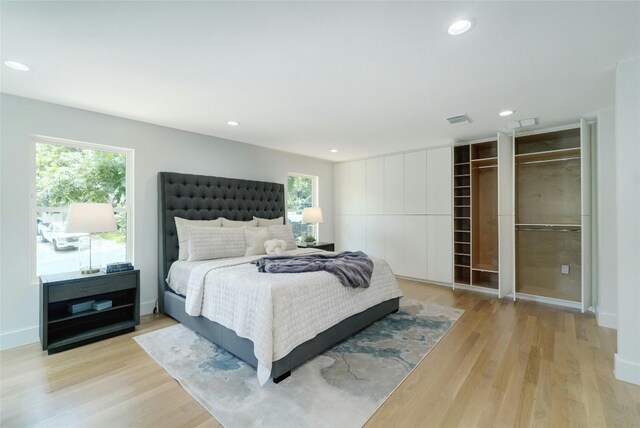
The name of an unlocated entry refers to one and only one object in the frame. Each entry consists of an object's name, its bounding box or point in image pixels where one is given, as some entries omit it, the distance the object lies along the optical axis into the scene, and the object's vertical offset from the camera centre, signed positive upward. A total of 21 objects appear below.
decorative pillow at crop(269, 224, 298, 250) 3.95 -0.29
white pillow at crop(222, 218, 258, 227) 3.82 -0.13
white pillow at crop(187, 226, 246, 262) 3.24 -0.35
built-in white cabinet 4.62 +0.05
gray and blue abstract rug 1.72 -1.22
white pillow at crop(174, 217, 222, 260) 3.35 -0.25
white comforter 1.98 -0.74
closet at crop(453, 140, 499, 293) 4.42 -0.04
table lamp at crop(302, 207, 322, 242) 5.02 -0.04
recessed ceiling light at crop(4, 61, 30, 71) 2.03 +1.11
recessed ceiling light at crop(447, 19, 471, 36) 1.61 +1.10
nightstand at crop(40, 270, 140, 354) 2.47 -0.93
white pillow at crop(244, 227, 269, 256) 3.60 -0.34
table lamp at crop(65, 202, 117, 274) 2.60 -0.04
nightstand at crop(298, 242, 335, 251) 4.74 -0.55
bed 2.24 -0.05
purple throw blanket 2.59 -0.50
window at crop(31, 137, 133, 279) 2.80 +0.23
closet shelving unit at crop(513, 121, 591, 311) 3.64 -0.08
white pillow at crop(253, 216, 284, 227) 4.26 -0.12
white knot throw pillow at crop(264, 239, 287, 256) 3.58 -0.43
